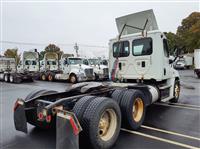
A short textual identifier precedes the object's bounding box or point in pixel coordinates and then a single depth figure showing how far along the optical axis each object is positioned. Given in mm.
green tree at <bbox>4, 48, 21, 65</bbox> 38515
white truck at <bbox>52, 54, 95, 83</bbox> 13673
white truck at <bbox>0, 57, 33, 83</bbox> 15718
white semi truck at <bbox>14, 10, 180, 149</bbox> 2618
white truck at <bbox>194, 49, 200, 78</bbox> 15502
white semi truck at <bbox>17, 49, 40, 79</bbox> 18609
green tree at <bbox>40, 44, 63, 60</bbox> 49733
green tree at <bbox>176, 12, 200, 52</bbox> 29291
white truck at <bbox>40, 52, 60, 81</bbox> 18154
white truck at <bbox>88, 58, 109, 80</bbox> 14957
